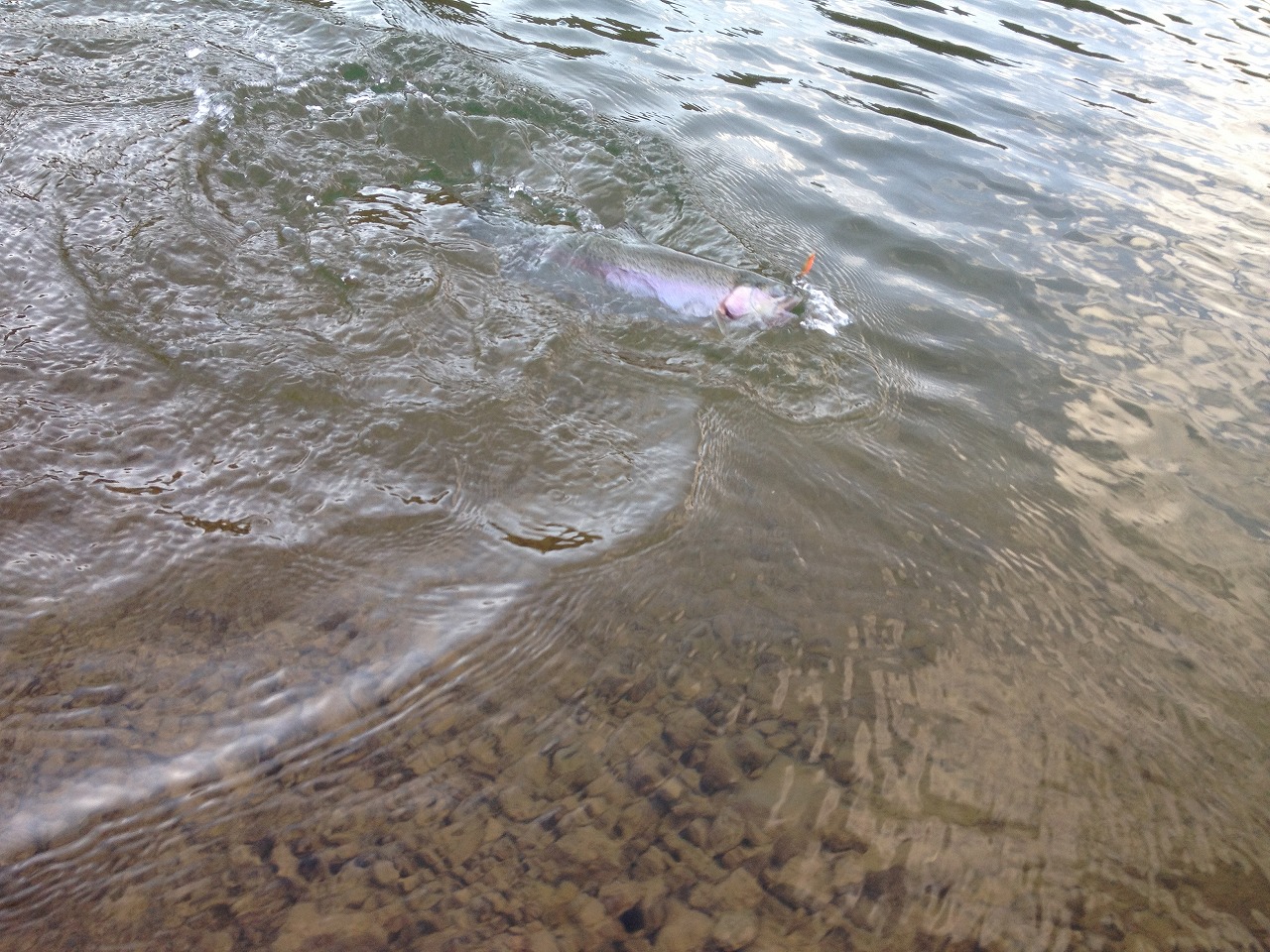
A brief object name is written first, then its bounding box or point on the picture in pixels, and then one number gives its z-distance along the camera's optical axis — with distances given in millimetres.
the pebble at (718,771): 2170
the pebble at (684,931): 1867
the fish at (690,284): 3863
